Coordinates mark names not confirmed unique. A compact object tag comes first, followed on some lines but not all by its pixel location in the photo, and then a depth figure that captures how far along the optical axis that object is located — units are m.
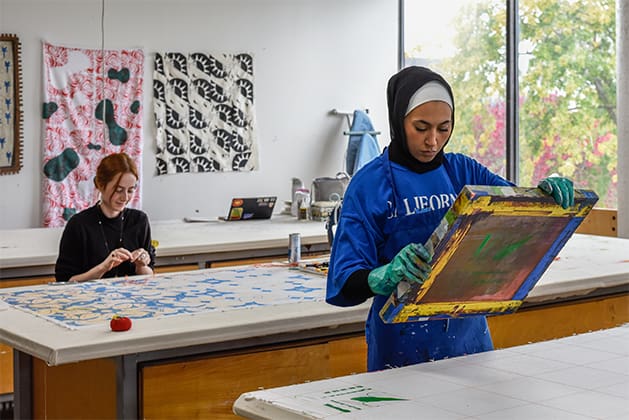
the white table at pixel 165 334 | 2.28
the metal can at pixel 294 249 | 3.71
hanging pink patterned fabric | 5.82
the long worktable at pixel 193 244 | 4.08
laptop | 5.86
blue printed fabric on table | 2.68
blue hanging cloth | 7.01
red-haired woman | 3.77
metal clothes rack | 7.03
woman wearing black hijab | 2.14
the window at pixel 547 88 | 6.07
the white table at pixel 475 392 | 1.63
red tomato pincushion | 2.39
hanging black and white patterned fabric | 6.35
